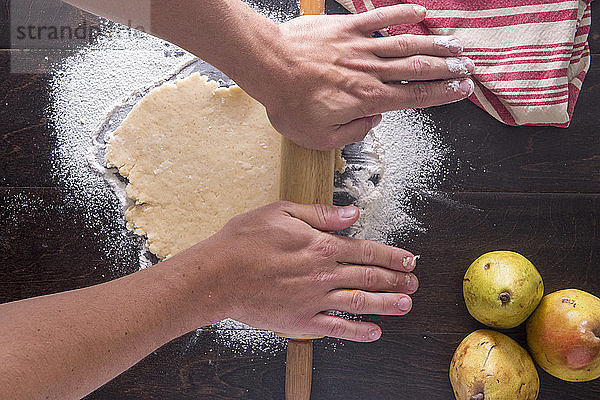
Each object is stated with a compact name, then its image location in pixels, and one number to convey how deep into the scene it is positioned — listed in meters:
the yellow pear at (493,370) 1.06
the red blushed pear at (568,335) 1.05
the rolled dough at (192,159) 1.19
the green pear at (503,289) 1.06
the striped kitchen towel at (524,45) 1.12
